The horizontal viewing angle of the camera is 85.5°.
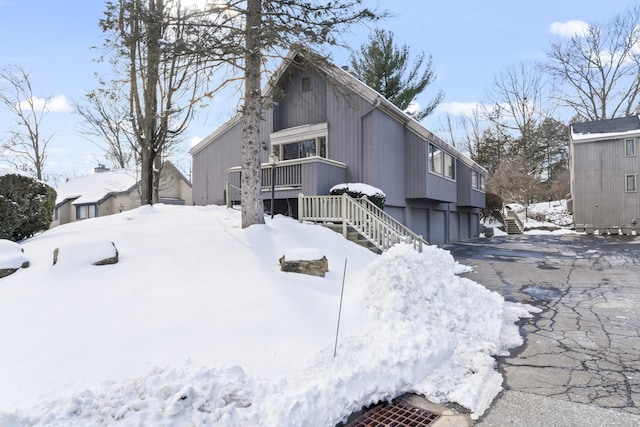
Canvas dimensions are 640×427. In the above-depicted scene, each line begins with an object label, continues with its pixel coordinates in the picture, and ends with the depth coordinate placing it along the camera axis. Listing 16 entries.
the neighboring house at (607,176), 21.62
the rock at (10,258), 5.36
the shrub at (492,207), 27.81
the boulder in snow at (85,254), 5.30
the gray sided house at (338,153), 11.88
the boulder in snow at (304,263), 6.05
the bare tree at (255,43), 8.03
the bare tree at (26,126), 24.22
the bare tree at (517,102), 33.34
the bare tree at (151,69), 7.67
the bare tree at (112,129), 20.77
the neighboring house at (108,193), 27.02
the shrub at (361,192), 10.76
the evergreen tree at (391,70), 22.70
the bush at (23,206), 7.70
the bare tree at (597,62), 28.09
